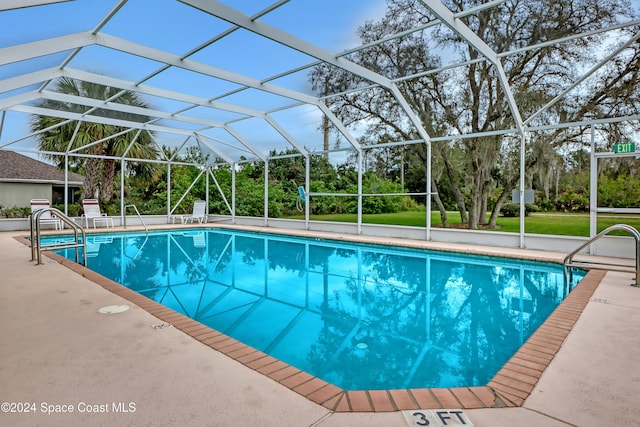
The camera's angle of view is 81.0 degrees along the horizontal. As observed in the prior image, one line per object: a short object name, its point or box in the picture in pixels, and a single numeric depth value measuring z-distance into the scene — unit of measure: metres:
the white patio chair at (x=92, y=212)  11.82
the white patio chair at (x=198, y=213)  14.15
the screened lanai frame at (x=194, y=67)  4.98
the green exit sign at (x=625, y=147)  6.46
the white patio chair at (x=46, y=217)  10.90
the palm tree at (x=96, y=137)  8.49
